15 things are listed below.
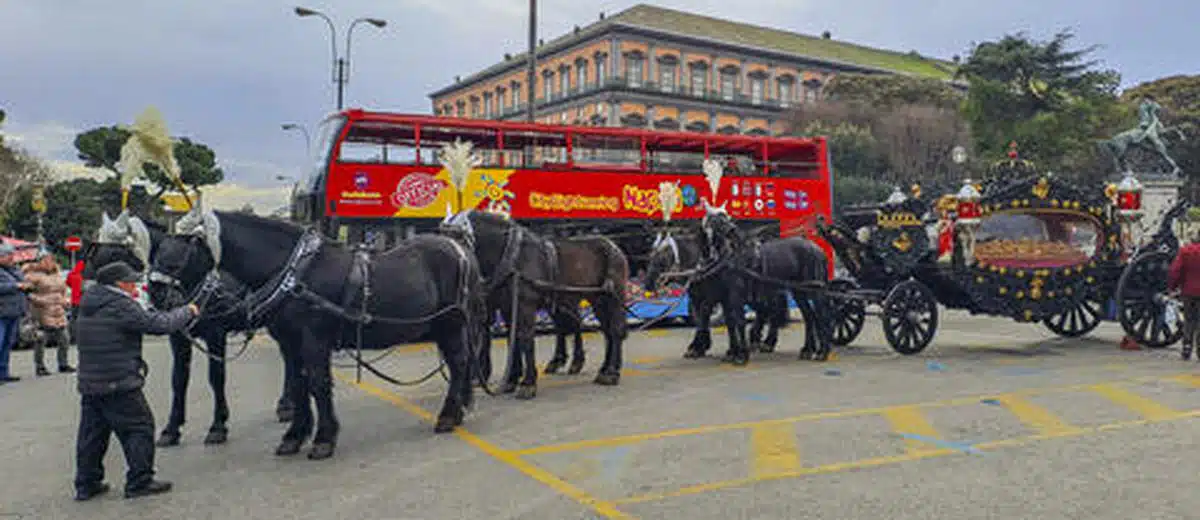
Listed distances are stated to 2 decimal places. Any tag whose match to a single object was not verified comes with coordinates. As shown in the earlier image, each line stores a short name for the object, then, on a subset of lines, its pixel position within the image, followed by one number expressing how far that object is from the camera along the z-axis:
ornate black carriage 11.83
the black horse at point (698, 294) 11.38
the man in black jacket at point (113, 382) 5.48
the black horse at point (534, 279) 8.80
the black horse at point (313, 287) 6.40
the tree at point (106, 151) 33.41
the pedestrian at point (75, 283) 13.88
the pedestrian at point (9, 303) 10.59
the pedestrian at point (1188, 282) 11.03
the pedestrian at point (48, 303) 11.48
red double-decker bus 13.48
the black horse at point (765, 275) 11.27
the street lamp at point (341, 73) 28.00
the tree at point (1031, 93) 46.41
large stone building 67.75
